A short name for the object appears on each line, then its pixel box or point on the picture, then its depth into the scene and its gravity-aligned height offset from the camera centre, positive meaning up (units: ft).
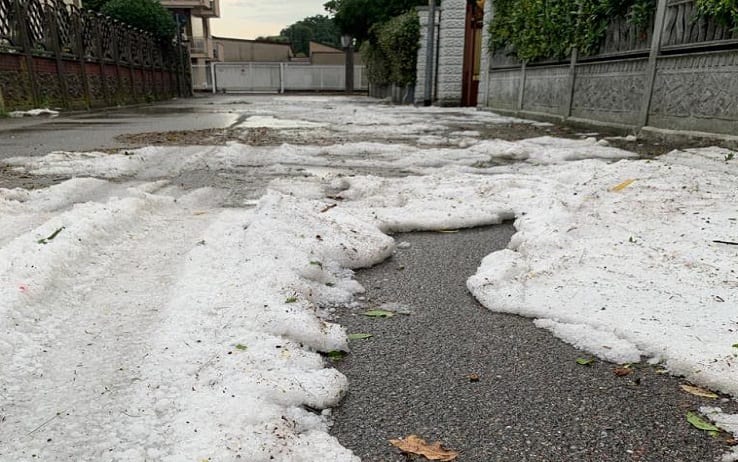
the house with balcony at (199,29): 100.12 +9.98
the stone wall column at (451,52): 39.88 +2.13
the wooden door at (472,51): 39.60 +2.21
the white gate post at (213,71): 100.99 +1.07
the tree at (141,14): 55.57 +6.47
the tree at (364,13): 55.90 +7.38
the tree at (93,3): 73.75 +9.96
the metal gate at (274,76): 103.24 +0.40
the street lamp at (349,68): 92.91 +1.94
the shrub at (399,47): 45.39 +2.91
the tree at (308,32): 236.84 +21.54
